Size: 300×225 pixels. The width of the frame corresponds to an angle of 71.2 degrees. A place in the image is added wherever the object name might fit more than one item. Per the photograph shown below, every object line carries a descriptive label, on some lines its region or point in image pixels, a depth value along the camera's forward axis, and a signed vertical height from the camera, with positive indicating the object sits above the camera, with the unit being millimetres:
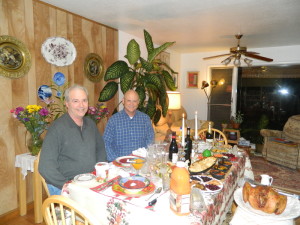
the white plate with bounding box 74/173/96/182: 1336 -523
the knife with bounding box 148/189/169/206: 1086 -542
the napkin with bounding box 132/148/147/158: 1867 -493
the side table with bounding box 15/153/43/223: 2217 -942
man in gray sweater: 1486 -373
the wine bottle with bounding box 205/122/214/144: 2197 -413
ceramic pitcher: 1306 -504
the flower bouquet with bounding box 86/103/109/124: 2833 -210
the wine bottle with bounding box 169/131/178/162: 1786 -427
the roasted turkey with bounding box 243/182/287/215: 1047 -512
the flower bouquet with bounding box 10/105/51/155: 2211 -254
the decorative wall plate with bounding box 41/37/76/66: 2678 +619
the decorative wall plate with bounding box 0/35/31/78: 2254 +441
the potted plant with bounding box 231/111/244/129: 5219 -532
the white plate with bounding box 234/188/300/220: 1027 -572
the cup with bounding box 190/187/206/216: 1051 -533
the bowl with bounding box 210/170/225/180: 1459 -536
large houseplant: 3072 +288
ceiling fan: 2917 +653
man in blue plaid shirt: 2377 -377
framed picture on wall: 6102 +567
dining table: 1021 -568
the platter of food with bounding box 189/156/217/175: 1499 -501
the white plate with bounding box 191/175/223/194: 1229 -540
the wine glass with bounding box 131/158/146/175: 1496 -477
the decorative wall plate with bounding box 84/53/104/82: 3258 +487
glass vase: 2336 -523
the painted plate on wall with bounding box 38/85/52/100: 2629 +65
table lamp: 3334 -28
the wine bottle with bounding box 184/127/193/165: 1715 -411
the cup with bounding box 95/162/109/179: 1383 -484
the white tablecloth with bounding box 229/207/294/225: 1055 -623
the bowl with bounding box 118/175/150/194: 1194 -517
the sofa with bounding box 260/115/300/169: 3867 -868
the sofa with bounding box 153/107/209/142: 4387 -611
